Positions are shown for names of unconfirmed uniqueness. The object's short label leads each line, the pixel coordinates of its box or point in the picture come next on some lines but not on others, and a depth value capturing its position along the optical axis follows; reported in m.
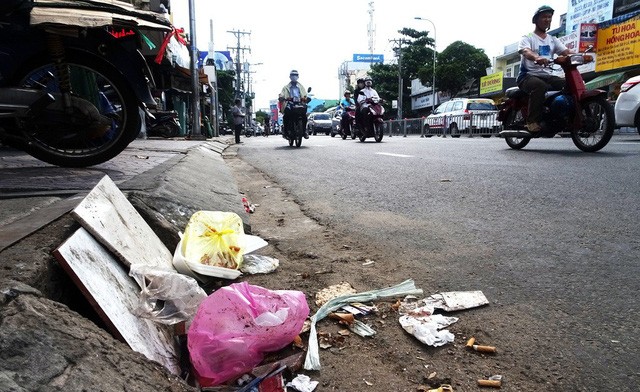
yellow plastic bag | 2.00
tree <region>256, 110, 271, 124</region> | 111.46
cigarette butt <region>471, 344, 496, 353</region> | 1.40
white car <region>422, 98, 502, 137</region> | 17.59
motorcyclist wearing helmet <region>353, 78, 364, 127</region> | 12.73
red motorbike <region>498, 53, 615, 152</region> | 5.96
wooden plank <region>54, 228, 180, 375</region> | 1.27
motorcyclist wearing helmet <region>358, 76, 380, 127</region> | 12.37
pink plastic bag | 1.32
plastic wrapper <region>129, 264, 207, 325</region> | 1.48
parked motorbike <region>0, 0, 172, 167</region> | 2.99
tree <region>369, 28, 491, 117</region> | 42.41
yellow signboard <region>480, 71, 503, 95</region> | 35.25
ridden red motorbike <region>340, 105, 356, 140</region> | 16.31
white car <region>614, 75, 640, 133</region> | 8.74
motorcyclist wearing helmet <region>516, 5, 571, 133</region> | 6.42
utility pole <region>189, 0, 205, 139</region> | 13.98
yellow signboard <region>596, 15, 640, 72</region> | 22.42
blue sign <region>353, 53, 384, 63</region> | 95.81
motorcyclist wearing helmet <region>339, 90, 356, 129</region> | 16.35
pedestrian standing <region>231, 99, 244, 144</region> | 17.56
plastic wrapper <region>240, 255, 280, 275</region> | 2.09
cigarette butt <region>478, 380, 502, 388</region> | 1.25
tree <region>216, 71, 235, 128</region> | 42.75
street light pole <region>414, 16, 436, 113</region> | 40.31
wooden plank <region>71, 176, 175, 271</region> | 1.59
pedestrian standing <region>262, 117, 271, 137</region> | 36.94
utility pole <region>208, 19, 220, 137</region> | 22.53
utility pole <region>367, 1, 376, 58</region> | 68.00
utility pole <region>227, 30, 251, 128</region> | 47.75
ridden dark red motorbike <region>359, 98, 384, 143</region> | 12.17
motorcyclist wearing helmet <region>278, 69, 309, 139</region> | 11.01
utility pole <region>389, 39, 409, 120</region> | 42.86
